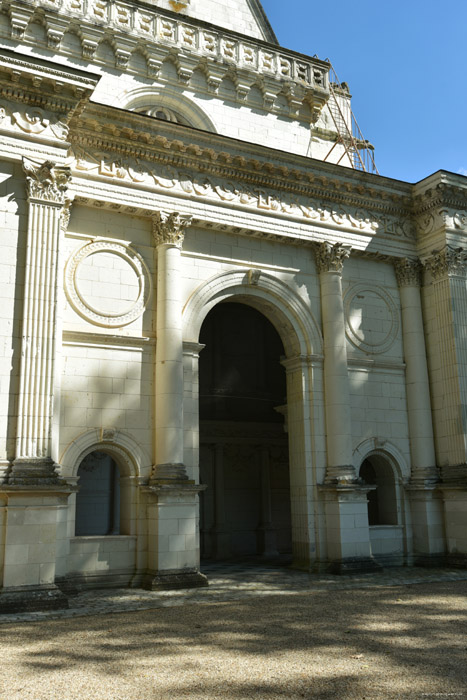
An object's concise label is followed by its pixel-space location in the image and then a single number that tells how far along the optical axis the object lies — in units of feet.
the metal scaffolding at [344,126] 78.84
